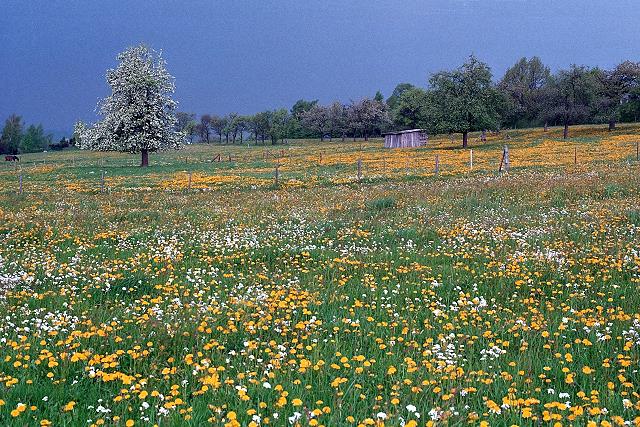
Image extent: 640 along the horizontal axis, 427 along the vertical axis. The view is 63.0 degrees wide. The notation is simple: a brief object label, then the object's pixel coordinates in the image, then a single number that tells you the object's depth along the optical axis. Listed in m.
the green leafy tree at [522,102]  87.34
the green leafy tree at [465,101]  70.81
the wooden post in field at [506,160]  33.49
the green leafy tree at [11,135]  149.00
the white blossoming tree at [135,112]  56.66
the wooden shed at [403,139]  85.69
